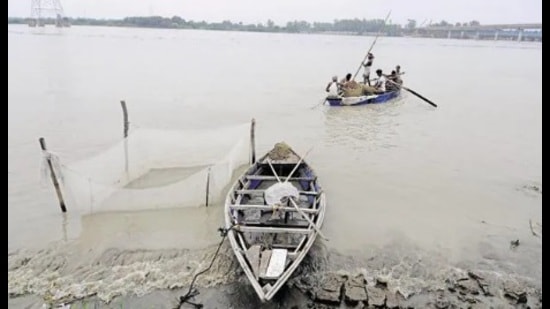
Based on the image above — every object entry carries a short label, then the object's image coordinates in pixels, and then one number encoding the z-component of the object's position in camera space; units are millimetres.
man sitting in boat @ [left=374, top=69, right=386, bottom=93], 16434
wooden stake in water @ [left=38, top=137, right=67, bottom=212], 5728
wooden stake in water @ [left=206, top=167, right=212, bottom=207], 6598
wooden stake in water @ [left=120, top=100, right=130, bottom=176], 7117
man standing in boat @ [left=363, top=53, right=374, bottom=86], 17188
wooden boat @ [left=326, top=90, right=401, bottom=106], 15039
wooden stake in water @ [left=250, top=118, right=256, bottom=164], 8453
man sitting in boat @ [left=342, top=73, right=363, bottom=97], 15172
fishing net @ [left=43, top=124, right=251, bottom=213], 6223
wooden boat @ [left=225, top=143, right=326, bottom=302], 4391
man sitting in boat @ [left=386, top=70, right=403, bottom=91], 17094
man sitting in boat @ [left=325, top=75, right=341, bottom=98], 14859
